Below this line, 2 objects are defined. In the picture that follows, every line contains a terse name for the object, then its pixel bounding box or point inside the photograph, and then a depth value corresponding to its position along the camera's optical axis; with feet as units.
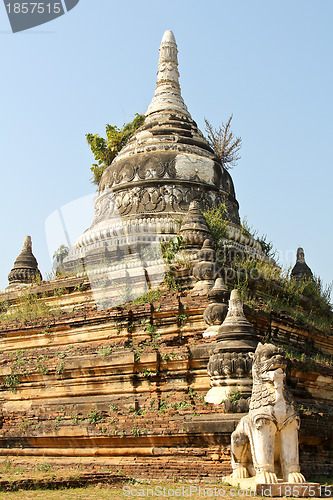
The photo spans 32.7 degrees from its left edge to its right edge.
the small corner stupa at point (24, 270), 66.28
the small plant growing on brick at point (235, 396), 27.43
